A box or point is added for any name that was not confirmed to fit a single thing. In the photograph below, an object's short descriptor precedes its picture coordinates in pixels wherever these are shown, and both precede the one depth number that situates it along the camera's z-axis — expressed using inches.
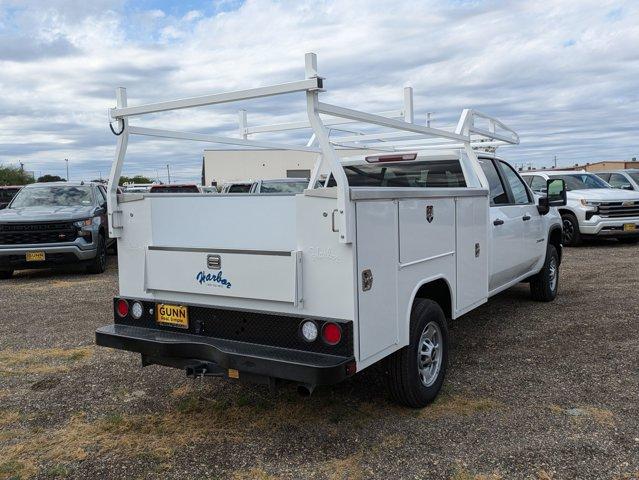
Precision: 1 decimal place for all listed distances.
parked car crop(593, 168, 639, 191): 636.0
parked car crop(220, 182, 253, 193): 610.9
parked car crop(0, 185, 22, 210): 693.9
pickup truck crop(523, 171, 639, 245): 522.6
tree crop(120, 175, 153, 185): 2045.5
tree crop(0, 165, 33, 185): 2263.4
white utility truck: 135.2
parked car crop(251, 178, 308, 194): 520.4
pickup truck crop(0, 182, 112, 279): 409.1
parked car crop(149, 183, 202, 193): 648.4
